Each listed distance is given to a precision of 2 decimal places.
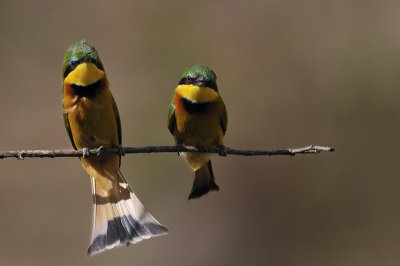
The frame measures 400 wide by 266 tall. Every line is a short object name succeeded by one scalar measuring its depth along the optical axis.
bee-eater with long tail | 8.31
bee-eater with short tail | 8.70
